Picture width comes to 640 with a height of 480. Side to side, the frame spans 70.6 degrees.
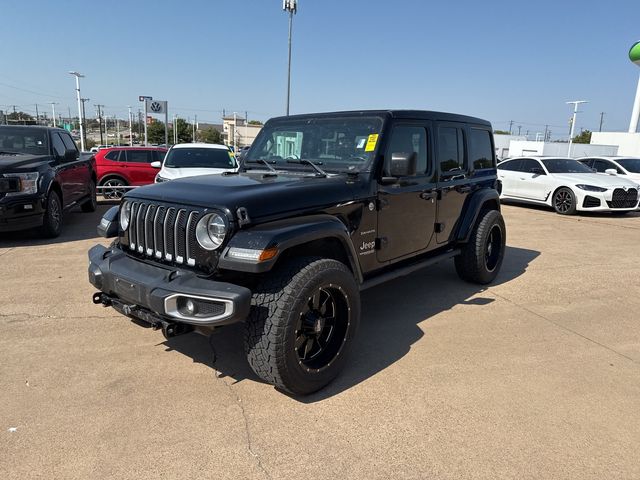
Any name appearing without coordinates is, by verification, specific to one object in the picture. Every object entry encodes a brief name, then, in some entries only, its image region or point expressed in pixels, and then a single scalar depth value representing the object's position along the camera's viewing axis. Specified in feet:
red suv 40.52
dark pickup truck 21.45
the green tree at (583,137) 238.39
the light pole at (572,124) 100.28
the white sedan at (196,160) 31.14
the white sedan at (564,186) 37.01
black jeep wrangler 8.78
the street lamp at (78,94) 135.69
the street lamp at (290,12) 87.66
